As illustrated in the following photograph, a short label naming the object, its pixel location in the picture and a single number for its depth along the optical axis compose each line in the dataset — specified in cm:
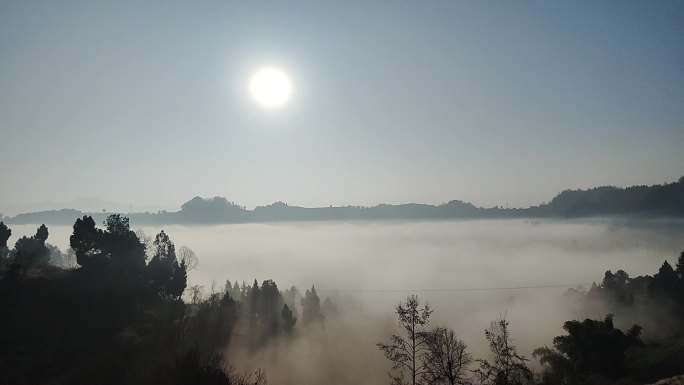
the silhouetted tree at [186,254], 11506
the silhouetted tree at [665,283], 8469
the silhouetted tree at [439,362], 2822
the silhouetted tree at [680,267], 8974
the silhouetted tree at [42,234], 9344
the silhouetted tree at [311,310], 11175
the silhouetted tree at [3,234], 7856
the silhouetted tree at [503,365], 2881
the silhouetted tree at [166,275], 7456
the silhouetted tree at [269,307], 9712
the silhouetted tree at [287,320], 9694
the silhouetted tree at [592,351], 4697
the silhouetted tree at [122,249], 6700
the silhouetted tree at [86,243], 6438
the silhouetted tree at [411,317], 3185
